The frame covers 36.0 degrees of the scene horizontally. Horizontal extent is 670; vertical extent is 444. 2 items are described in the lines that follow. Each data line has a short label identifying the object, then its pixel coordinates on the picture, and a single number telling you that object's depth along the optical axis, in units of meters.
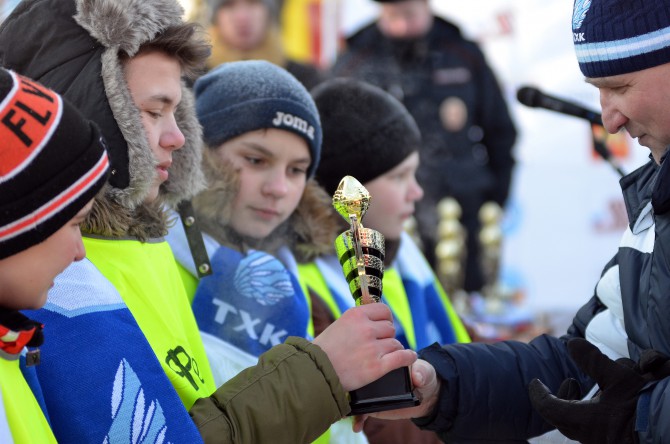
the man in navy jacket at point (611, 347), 2.06
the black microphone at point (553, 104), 3.06
